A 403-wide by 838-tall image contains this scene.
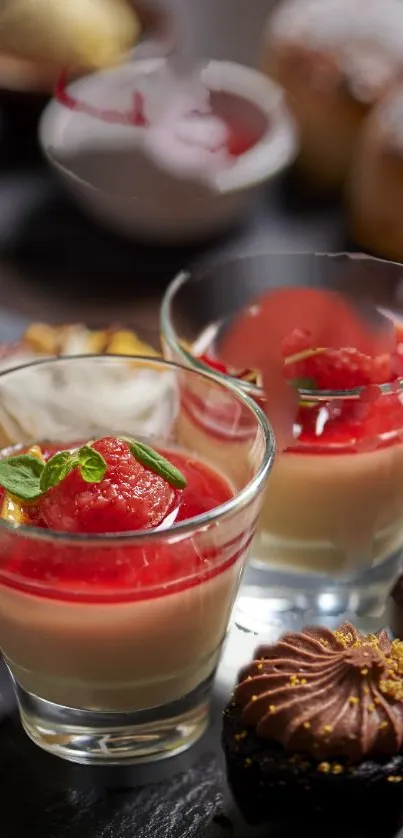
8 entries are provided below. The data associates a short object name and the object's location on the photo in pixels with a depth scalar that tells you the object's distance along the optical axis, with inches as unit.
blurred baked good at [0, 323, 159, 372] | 27.2
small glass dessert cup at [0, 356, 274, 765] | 21.0
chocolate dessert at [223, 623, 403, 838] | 20.8
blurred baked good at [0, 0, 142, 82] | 31.9
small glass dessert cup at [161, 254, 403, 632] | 22.9
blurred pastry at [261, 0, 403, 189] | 31.3
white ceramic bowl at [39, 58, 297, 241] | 30.3
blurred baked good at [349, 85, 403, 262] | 29.6
